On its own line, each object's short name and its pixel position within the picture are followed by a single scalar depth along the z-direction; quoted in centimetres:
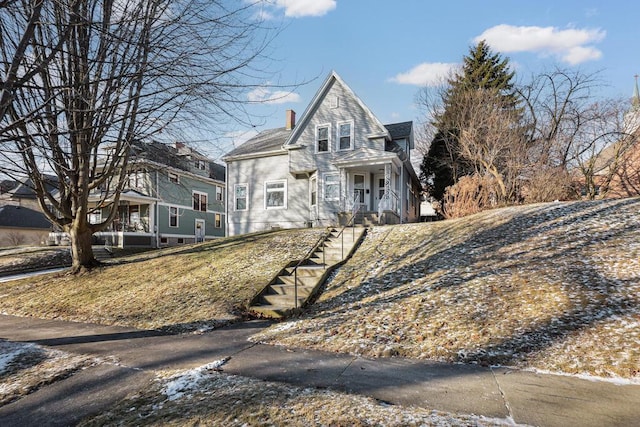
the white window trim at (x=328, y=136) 1856
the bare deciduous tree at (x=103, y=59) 470
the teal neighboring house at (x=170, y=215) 2484
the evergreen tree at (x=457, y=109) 2253
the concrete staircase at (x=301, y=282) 745
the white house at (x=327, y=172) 1745
